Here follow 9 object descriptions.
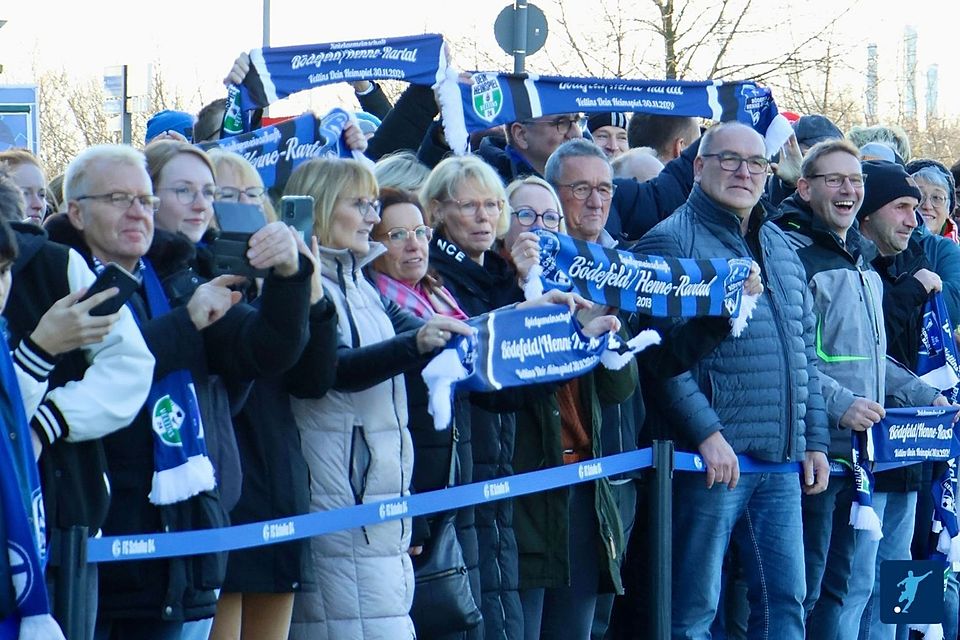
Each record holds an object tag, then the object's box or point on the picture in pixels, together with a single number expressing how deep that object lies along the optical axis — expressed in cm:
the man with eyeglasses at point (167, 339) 811
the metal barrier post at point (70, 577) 755
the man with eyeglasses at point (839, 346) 1327
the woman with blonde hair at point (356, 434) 918
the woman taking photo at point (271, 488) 880
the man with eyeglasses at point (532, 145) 1413
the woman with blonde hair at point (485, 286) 1045
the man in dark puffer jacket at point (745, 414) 1206
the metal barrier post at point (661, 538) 1171
